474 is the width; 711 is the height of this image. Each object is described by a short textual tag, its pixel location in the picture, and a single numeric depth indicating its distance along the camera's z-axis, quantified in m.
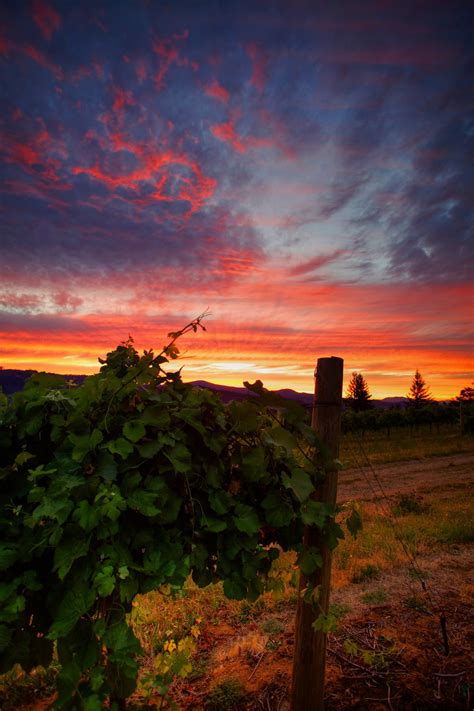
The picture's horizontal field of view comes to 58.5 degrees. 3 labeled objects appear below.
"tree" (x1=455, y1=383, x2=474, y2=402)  74.34
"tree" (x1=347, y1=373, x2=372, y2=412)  81.39
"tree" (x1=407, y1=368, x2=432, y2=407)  95.11
